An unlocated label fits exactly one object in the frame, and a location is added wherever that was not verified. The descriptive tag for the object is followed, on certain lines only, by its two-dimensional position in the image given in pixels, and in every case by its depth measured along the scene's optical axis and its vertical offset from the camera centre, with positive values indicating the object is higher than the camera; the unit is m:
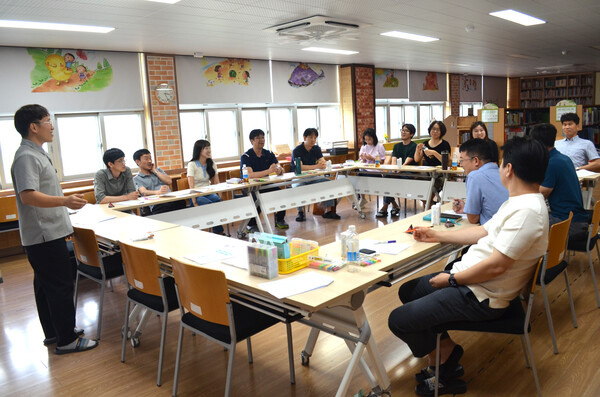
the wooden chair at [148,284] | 2.43 -0.79
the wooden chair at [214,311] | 2.01 -0.81
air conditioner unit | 5.18 +1.24
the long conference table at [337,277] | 1.91 -0.67
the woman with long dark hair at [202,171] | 5.43 -0.39
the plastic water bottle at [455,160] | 5.62 -0.45
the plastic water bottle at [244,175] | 5.54 -0.47
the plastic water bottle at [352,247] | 2.22 -0.58
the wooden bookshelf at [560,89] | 13.45 +0.89
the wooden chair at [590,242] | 3.09 -0.87
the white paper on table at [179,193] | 4.89 -0.58
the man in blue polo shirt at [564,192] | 3.24 -0.53
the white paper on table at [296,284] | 1.92 -0.66
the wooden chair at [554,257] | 2.39 -0.76
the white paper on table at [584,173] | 4.52 -0.57
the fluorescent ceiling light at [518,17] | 5.40 +1.29
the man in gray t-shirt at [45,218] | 2.65 -0.43
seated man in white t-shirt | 1.86 -0.65
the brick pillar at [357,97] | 9.59 +0.70
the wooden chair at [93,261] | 3.02 -0.82
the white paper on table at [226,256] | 2.38 -0.65
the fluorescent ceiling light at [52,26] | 4.55 +1.28
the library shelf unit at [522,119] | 8.98 +0.02
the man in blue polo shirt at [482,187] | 2.65 -0.37
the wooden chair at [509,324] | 2.04 -0.91
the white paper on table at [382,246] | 2.41 -0.65
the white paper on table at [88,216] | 3.75 -0.62
